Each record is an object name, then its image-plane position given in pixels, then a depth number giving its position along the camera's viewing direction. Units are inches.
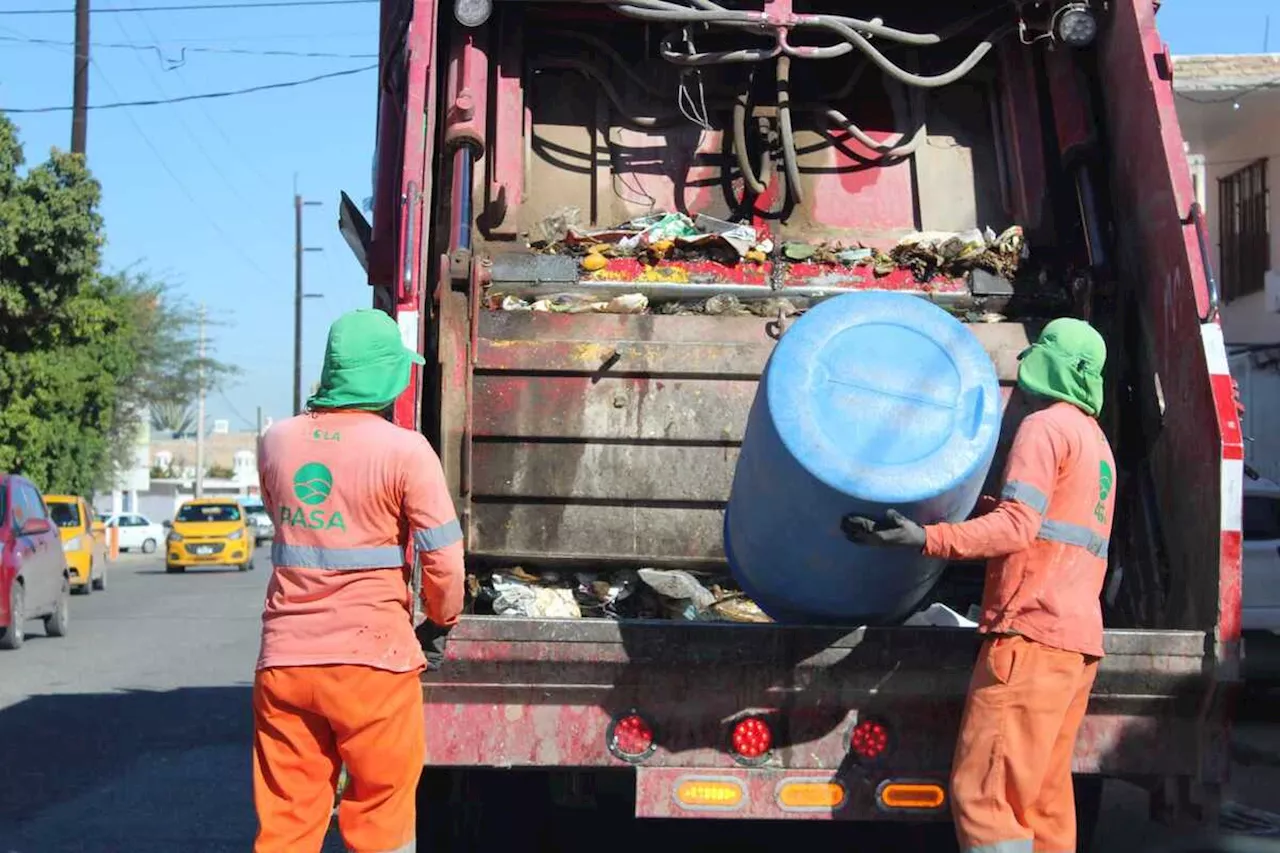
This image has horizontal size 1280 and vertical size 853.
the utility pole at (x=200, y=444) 2442.2
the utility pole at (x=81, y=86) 964.6
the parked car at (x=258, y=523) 2032.5
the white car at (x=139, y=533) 1692.9
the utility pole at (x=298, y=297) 1818.4
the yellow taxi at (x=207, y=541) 1178.0
